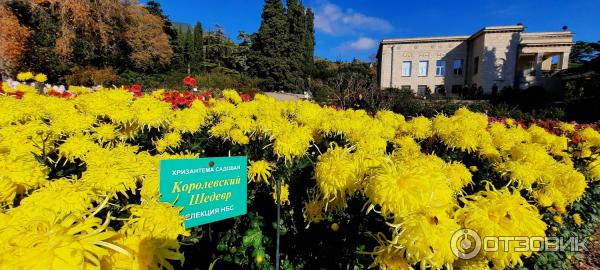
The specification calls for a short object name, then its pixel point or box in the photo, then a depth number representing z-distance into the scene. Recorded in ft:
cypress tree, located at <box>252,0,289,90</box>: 106.63
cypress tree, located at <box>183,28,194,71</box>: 119.75
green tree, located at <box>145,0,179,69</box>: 112.37
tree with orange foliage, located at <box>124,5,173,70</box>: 75.00
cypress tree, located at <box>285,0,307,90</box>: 108.88
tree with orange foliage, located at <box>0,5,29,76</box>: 53.11
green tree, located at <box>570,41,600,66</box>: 109.50
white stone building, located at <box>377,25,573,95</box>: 88.63
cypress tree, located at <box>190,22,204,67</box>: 120.06
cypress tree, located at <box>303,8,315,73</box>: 124.16
